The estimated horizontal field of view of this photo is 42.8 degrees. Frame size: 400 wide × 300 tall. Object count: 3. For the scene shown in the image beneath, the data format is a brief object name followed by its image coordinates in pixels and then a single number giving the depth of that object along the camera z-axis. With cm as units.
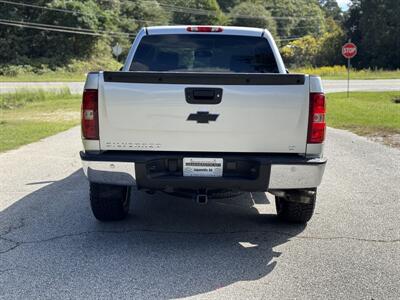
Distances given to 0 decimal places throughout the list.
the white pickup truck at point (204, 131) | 436
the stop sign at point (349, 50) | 2567
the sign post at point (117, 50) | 4728
